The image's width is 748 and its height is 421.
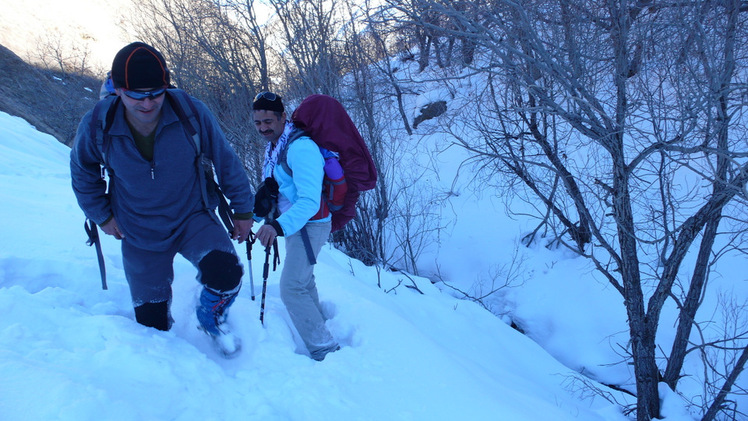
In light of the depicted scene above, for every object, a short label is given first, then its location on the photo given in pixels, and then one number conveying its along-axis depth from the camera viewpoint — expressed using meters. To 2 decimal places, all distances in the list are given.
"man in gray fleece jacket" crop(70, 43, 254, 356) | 1.86
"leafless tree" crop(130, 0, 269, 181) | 9.23
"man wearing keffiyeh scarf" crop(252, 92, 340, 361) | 2.26
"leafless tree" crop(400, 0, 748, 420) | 3.73
